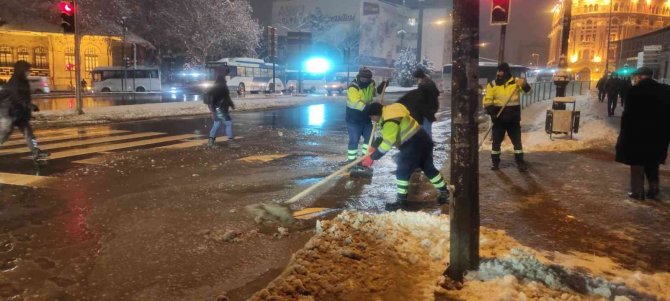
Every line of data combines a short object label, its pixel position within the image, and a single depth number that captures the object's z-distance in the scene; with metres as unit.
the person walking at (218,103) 11.12
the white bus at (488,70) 40.90
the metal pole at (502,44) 14.60
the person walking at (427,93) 8.92
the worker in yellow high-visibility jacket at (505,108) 8.43
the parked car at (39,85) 33.91
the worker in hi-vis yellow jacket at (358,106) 8.41
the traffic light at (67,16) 16.03
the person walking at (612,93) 18.20
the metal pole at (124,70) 37.28
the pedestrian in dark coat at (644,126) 6.29
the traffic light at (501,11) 11.61
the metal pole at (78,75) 17.27
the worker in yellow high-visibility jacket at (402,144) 5.82
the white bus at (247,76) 40.22
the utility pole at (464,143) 3.72
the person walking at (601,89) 26.60
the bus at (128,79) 38.64
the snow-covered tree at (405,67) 63.25
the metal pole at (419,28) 36.42
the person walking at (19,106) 8.52
